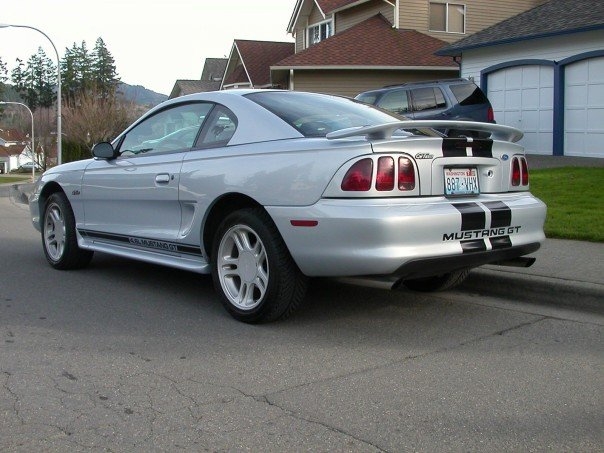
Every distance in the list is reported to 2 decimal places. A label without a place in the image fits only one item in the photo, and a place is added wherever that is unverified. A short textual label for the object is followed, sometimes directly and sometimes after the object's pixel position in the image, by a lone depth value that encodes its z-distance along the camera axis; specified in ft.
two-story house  89.61
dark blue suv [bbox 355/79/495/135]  52.54
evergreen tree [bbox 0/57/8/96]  354.31
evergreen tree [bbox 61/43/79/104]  291.91
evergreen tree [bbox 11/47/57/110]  350.23
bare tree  121.90
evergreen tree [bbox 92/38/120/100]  316.81
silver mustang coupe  15.97
